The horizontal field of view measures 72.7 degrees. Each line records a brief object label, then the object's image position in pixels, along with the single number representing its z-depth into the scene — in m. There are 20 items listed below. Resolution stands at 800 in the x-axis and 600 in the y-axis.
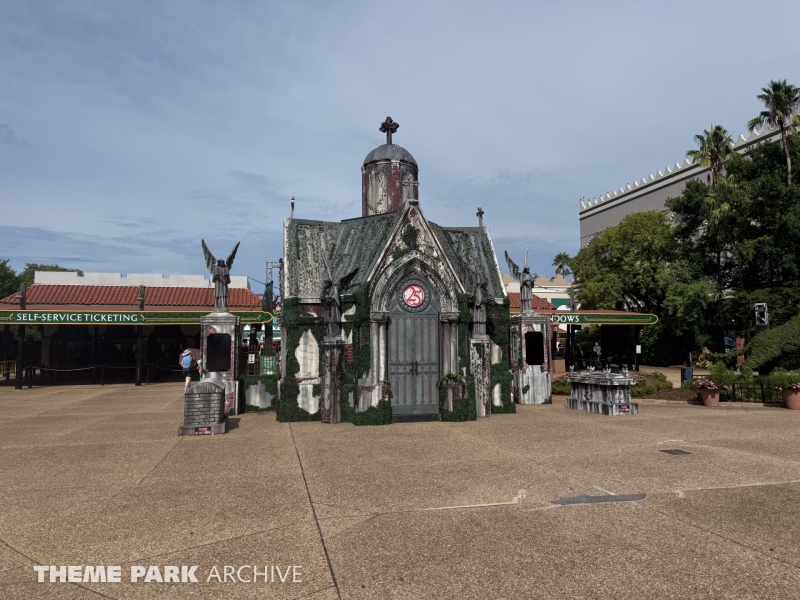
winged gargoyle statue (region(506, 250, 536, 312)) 20.41
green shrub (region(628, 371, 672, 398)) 20.86
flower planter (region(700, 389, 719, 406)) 17.66
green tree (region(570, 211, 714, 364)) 35.78
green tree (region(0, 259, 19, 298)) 54.73
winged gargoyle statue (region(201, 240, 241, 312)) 17.27
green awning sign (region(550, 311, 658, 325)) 28.16
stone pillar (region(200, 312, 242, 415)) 16.89
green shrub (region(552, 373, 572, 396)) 22.42
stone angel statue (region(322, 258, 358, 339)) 15.27
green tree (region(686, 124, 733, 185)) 36.44
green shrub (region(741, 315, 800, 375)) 20.55
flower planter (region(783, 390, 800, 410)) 16.44
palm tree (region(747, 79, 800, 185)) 32.06
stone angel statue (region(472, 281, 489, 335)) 16.00
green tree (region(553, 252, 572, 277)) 48.44
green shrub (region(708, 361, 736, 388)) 18.36
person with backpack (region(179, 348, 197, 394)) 21.95
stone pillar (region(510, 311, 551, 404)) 19.50
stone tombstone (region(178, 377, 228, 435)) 12.94
